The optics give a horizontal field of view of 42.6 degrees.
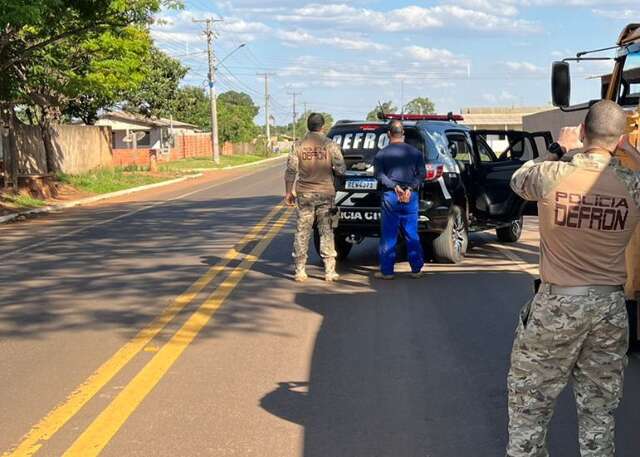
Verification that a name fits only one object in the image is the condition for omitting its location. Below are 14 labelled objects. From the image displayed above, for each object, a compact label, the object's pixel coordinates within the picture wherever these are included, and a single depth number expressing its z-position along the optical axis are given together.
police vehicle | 9.73
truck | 6.58
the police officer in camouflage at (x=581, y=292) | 3.48
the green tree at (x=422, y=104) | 126.62
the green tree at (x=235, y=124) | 82.50
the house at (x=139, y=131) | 59.77
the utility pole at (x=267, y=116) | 96.95
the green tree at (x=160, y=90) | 57.66
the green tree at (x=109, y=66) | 26.56
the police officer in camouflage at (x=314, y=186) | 9.16
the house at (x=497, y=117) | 69.35
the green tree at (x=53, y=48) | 17.96
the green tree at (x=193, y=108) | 66.58
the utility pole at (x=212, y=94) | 53.53
